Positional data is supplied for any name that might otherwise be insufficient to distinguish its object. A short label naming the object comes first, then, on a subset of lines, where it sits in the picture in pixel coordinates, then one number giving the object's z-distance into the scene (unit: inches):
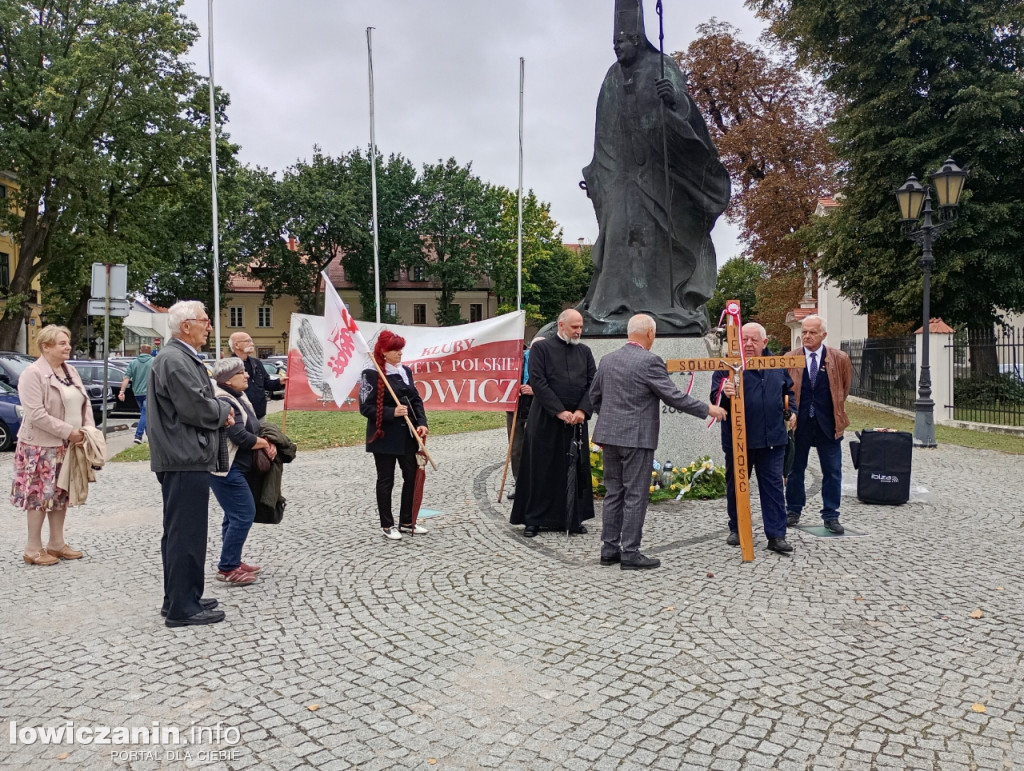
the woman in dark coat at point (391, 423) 251.9
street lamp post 508.4
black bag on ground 307.0
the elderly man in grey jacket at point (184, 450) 170.9
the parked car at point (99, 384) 703.7
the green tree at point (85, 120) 1083.9
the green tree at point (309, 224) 2018.9
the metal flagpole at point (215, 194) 961.5
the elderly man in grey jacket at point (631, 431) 217.3
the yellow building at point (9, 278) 1381.6
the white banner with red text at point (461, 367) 308.3
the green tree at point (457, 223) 2191.2
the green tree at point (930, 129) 777.6
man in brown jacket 264.8
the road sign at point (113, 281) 544.1
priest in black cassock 260.2
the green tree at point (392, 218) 2135.8
